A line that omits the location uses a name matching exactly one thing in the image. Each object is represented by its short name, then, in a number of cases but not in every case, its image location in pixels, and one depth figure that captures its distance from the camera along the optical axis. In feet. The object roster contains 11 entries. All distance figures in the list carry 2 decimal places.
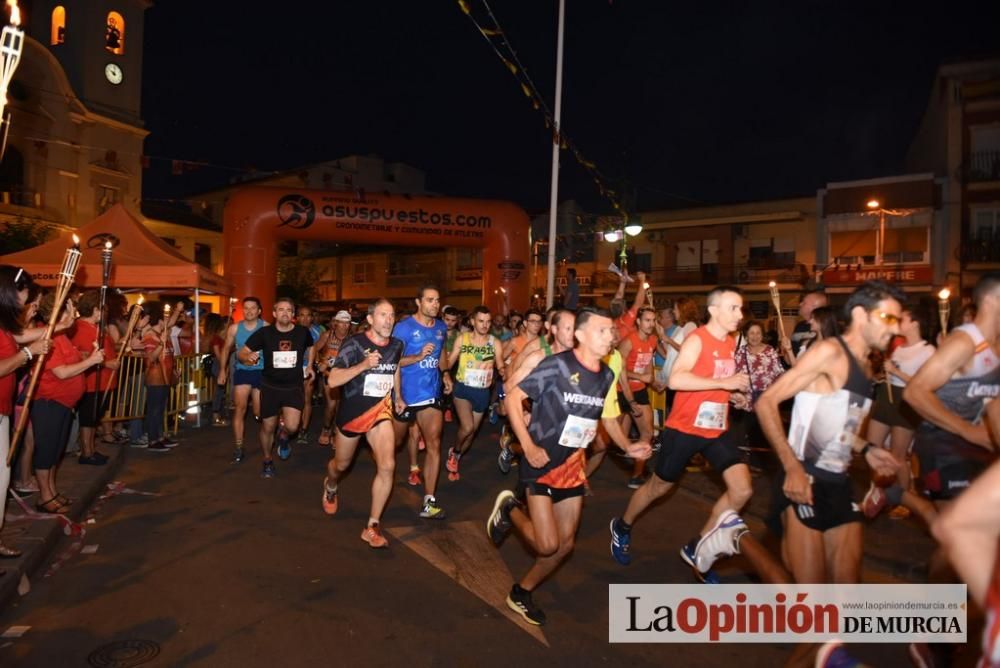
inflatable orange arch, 57.47
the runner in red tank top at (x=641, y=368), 27.02
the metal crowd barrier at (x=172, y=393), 33.96
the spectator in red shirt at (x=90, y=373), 24.62
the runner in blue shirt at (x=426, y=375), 22.06
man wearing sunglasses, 11.39
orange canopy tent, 39.88
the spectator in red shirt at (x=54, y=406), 20.02
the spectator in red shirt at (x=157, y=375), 33.09
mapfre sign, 95.81
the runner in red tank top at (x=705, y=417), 16.21
